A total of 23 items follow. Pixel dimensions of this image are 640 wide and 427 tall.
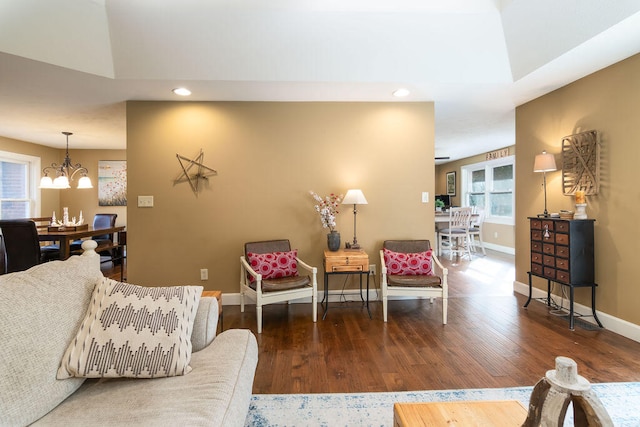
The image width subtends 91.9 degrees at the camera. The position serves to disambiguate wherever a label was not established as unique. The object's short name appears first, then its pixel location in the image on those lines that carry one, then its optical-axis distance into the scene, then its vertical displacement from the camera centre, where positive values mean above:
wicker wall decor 2.86 +0.46
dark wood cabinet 2.82 -0.40
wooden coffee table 1.11 -0.75
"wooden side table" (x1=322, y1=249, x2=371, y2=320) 3.11 -0.52
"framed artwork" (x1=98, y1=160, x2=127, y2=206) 6.34 +0.66
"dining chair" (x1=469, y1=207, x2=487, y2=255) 6.37 -0.30
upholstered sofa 1.01 -0.64
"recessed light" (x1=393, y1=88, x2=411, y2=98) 3.18 +1.26
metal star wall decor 3.49 +0.47
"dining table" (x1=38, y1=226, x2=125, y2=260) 3.69 -0.24
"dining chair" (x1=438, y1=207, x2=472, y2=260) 5.99 -0.33
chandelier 4.55 +0.49
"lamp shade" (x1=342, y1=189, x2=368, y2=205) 3.24 +0.15
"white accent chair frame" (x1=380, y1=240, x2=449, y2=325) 2.90 -0.74
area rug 1.62 -1.09
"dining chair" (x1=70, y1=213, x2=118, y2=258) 5.25 -0.16
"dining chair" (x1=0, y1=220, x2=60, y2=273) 3.37 -0.32
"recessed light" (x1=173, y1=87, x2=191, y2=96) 3.09 +1.26
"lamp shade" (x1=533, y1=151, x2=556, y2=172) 3.17 +0.50
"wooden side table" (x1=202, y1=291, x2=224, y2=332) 2.20 -0.58
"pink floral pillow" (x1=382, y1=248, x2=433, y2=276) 3.20 -0.54
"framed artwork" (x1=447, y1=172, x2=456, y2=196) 8.69 +0.81
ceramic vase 3.34 -0.31
